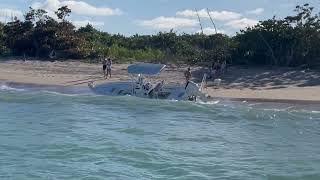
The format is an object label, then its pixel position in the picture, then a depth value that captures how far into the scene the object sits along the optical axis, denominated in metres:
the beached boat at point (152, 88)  26.40
